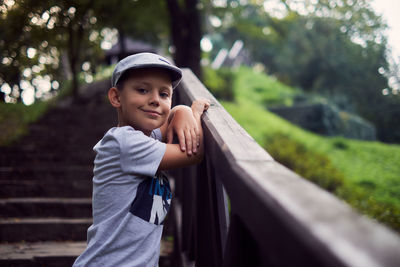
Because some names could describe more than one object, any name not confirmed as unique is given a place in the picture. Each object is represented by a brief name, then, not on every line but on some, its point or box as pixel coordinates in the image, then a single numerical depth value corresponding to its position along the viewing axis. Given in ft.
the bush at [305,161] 22.39
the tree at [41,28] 18.44
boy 4.17
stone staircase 8.48
